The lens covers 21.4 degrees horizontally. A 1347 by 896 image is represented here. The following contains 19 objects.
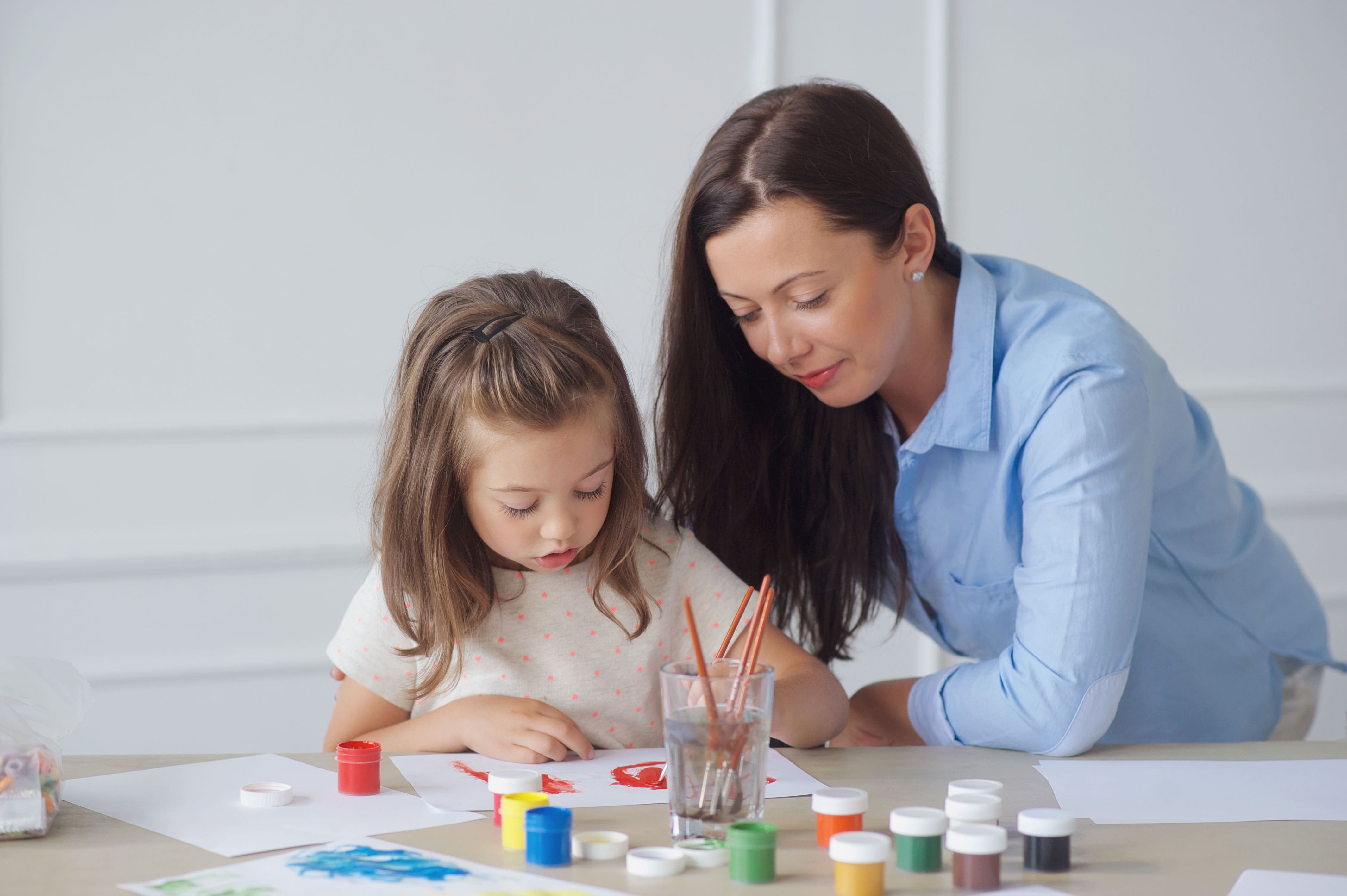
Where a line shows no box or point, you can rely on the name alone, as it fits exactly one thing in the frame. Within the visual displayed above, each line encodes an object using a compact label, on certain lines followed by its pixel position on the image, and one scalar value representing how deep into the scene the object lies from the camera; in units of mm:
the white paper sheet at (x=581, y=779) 2360
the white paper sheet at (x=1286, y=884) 2176
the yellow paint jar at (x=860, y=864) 2154
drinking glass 2236
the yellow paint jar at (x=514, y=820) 2242
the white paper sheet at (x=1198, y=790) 2329
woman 2551
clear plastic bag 2246
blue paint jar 2205
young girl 2560
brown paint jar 2165
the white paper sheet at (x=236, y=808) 2268
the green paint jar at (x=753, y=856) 2177
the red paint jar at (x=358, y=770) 2361
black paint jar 2202
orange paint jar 2233
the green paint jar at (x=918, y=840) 2197
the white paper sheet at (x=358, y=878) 2167
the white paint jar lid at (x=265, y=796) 2327
